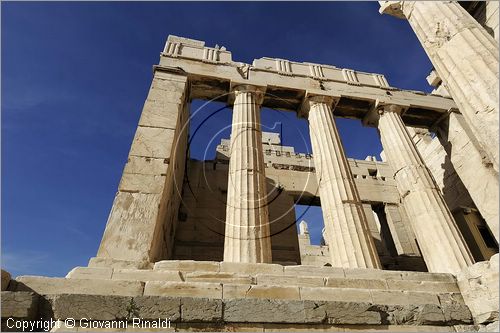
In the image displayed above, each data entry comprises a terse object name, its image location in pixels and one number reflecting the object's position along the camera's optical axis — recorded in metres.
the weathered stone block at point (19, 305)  4.12
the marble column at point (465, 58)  4.96
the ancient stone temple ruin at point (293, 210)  4.82
